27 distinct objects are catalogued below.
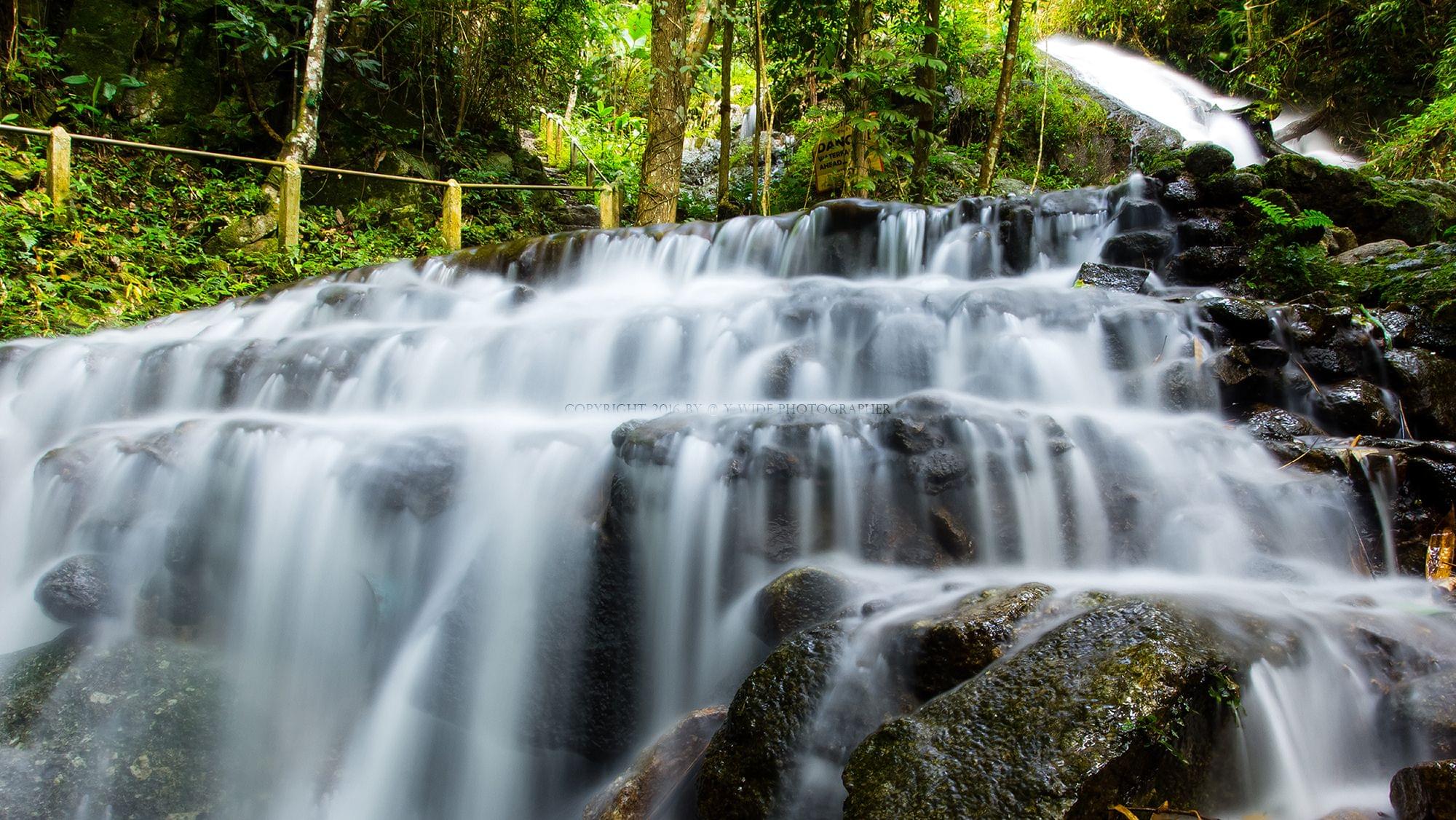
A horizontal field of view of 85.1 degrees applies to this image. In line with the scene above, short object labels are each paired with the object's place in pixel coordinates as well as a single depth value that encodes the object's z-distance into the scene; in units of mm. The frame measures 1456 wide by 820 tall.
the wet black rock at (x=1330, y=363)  4688
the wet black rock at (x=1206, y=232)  6562
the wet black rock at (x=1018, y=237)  7164
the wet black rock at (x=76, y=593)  3744
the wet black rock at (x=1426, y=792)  1901
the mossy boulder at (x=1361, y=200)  6812
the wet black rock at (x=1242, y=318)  4863
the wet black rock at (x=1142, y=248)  6656
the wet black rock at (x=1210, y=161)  7176
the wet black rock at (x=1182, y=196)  6992
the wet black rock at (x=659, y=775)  2590
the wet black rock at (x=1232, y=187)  6773
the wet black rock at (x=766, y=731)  2277
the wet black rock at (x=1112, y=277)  6184
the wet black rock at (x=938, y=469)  3666
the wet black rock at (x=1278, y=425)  4266
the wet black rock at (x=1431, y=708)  2318
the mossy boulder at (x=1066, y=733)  1929
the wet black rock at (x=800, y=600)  3027
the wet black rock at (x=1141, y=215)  7023
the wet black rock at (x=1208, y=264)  6258
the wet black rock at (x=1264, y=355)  4691
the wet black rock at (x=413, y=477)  4031
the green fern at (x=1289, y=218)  5988
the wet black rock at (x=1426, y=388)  4496
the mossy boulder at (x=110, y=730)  3070
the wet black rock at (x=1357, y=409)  4387
